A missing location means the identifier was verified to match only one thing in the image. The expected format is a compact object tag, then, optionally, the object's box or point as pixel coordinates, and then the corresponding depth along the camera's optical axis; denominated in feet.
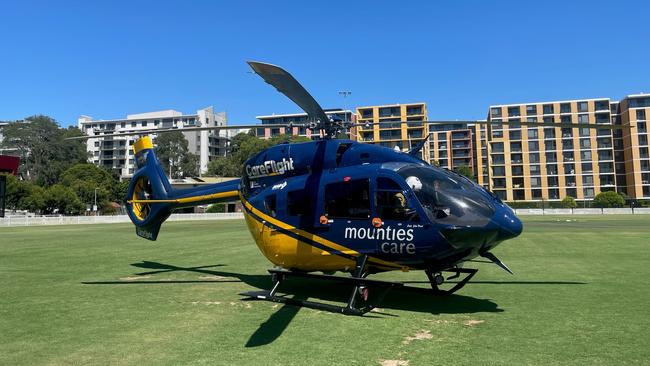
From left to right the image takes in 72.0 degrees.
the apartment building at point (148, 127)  477.77
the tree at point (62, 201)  261.44
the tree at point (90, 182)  302.04
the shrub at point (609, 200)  279.08
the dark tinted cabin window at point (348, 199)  27.53
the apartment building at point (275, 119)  473.38
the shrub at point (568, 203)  298.35
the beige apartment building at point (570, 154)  341.84
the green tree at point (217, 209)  281.54
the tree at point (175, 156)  420.77
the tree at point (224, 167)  387.96
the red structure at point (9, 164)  199.00
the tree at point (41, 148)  404.98
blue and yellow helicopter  24.81
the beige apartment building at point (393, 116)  431.43
